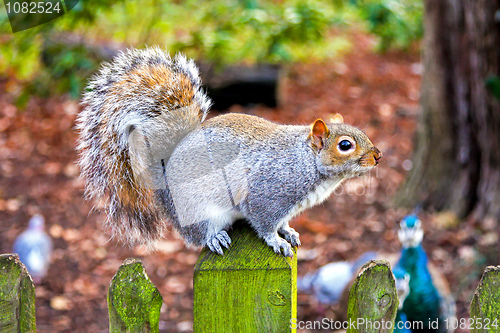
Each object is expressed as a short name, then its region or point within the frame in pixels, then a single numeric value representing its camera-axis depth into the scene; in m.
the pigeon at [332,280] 3.15
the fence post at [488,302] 2.36
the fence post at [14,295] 2.36
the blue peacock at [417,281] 2.74
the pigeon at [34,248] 3.31
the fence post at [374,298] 2.37
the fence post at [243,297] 2.37
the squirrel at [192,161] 2.45
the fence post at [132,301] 2.36
